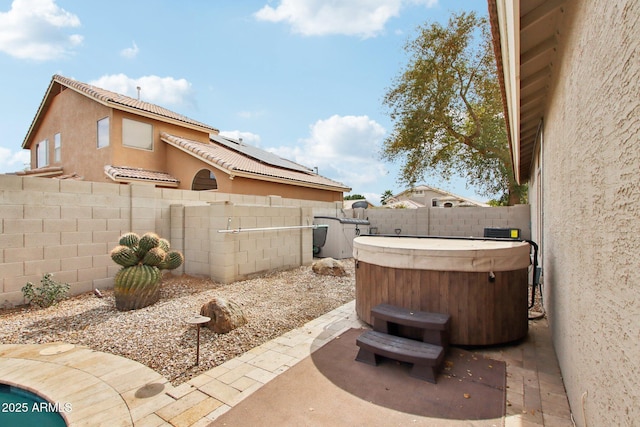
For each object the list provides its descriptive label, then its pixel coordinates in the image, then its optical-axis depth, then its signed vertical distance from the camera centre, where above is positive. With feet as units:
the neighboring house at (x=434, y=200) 95.55 +4.76
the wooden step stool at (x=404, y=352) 8.99 -4.22
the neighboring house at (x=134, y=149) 34.99 +8.69
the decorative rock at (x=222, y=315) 12.51 -4.19
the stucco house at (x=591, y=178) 3.81 +0.62
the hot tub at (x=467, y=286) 10.81 -2.64
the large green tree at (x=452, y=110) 40.98 +14.92
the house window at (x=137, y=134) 35.71 +9.94
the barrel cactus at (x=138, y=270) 15.25 -2.77
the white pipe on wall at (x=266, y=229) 20.60 -1.02
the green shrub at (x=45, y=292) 15.72 -3.96
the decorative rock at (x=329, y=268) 24.52 -4.32
